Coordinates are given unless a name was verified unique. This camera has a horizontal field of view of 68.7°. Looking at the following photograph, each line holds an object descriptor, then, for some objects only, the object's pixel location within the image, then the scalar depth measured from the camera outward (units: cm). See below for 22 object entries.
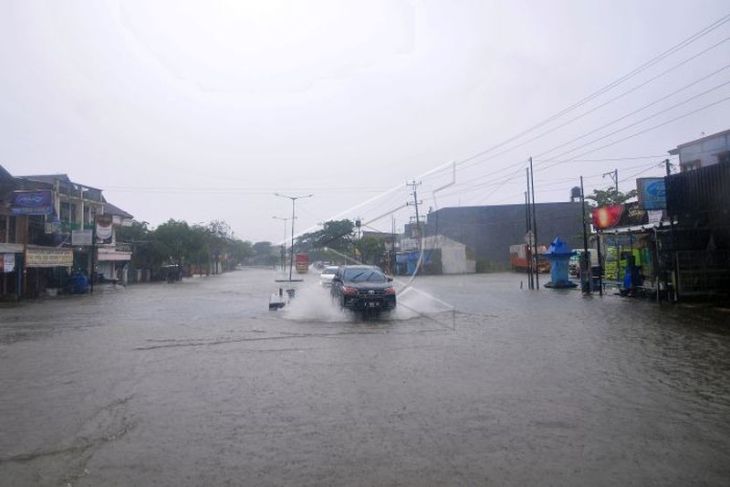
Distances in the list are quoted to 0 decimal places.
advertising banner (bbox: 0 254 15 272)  2629
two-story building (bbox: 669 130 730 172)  2970
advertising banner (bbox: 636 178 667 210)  1880
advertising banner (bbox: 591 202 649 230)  2166
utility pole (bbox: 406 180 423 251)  3872
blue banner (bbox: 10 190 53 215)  2878
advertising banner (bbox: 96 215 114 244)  3631
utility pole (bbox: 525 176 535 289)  2872
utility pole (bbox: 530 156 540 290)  2883
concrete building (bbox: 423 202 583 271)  7162
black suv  1641
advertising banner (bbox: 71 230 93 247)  3444
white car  3274
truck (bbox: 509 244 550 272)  5162
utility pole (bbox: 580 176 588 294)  2374
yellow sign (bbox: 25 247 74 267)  2911
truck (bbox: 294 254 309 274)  6681
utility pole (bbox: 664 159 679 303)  1845
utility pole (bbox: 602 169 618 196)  4461
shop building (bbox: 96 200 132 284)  4425
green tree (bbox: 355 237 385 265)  6184
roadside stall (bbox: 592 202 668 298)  1986
